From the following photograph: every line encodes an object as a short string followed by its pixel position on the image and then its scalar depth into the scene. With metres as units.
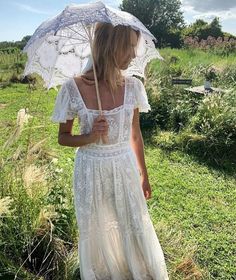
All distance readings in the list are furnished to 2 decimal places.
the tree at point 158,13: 40.94
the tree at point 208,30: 35.56
